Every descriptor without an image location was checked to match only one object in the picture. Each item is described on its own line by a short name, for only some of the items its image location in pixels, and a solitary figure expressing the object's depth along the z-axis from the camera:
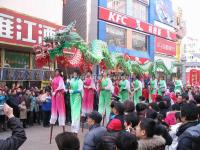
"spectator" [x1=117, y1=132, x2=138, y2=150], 2.48
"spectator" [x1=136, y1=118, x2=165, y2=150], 2.70
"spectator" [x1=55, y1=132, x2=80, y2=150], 2.25
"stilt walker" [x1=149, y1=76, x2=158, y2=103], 10.80
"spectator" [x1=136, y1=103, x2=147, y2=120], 4.55
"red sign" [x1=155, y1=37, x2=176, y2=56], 21.63
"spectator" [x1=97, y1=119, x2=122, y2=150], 2.89
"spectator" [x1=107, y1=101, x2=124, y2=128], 4.24
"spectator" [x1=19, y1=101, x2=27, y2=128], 7.79
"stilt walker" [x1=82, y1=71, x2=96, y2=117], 7.20
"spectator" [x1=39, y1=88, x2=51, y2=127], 8.24
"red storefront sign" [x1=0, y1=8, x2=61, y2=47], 8.86
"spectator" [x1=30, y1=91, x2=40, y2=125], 8.30
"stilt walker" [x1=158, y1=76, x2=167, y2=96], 10.75
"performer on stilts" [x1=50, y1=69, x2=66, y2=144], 6.05
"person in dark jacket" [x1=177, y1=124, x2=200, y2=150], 2.60
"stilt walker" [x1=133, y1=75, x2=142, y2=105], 9.55
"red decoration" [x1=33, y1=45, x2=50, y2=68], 6.37
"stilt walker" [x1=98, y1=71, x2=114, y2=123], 7.32
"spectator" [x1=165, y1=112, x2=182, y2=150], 3.31
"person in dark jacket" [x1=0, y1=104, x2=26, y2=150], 2.19
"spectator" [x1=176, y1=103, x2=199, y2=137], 3.11
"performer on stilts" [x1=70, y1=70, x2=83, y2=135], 6.17
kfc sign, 15.67
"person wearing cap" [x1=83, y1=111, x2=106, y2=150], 3.46
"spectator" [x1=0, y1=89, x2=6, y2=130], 7.23
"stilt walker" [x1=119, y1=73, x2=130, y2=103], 8.81
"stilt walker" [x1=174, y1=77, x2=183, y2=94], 11.17
